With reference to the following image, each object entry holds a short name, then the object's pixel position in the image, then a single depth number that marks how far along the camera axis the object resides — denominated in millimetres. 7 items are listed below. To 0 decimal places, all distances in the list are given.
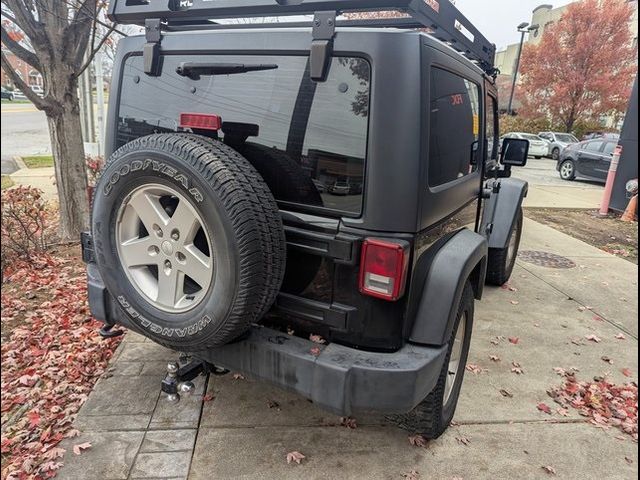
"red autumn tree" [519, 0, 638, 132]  26891
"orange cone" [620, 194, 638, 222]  9969
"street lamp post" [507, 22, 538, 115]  30469
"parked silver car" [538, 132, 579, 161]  25648
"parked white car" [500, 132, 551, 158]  25875
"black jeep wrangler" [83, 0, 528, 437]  1955
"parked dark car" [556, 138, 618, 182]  14594
